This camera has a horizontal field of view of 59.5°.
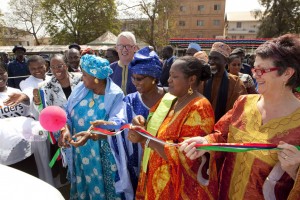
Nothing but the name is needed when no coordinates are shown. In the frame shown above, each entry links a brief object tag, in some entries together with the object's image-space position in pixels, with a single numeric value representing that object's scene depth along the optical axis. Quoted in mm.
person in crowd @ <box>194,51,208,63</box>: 3619
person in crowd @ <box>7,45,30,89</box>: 7461
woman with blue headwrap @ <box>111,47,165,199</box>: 2672
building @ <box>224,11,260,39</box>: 59438
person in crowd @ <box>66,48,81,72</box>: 5051
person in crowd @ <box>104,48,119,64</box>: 6160
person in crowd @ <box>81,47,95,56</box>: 5464
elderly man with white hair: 3783
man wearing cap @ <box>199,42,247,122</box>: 3053
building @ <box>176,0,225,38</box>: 51812
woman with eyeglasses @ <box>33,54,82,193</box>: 3150
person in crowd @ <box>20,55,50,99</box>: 4027
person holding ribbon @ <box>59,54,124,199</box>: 2740
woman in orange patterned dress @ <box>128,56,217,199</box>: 1989
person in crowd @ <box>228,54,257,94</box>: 4730
